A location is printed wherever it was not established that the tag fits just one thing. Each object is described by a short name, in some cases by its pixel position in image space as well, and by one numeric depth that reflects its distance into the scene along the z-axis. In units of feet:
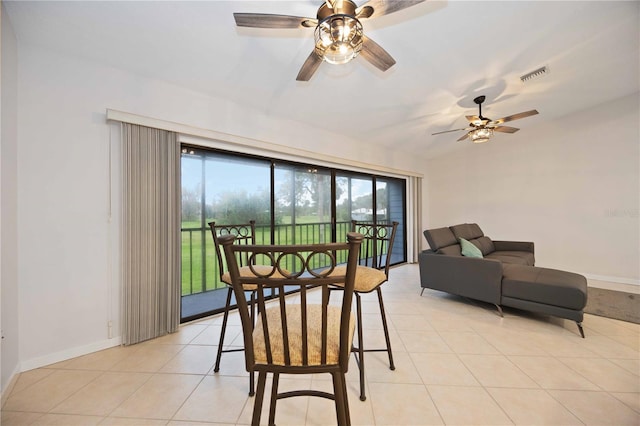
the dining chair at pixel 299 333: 2.90
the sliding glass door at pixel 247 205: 8.98
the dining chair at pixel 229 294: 5.14
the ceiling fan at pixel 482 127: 10.22
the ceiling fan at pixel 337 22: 4.32
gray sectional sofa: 7.70
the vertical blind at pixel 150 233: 6.92
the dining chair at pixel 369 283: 5.08
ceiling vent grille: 9.40
